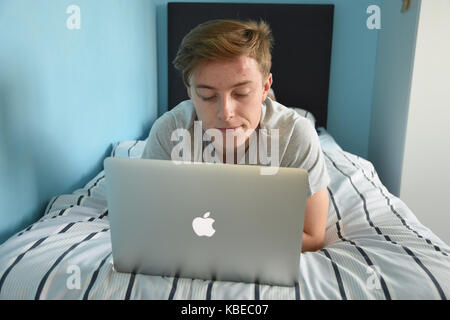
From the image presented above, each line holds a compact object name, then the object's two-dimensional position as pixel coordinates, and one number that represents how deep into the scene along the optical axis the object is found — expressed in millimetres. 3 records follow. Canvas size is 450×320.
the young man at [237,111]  954
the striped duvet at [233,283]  790
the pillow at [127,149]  1737
